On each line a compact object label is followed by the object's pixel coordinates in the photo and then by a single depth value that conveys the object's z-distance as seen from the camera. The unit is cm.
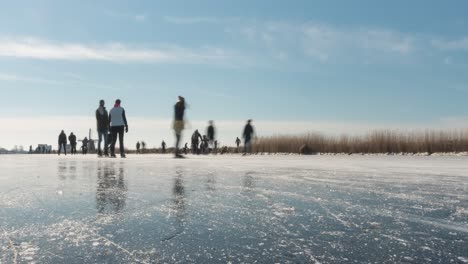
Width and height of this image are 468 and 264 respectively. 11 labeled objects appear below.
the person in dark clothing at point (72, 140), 2864
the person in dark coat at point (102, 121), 1349
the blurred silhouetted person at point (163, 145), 3674
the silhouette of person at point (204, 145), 2566
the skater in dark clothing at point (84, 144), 3128
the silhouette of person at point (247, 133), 2006
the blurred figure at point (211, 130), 2209
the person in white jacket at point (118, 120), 1203
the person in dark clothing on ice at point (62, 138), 2592
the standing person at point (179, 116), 1243
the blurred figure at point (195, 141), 2447
